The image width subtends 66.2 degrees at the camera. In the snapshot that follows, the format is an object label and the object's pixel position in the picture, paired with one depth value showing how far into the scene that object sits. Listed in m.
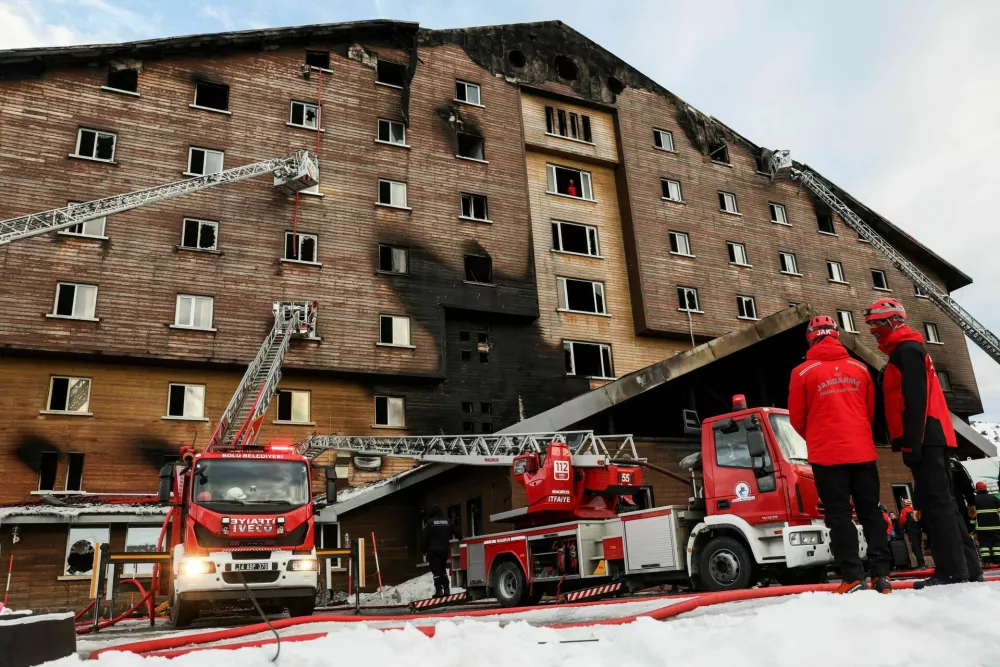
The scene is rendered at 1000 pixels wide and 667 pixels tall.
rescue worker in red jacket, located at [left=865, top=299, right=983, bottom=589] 5.99
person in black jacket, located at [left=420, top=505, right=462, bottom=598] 15.36
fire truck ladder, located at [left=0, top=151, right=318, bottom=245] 22.11
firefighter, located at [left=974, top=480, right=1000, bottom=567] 13.16
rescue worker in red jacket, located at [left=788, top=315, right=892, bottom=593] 6.21
